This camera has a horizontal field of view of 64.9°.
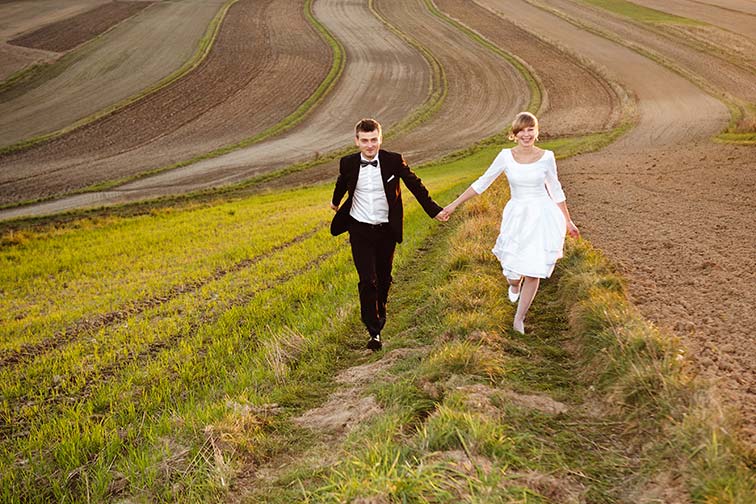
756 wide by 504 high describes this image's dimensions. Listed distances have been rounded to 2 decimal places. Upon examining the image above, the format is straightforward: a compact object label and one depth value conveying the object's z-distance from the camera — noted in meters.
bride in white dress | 6.05
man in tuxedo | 6.20
